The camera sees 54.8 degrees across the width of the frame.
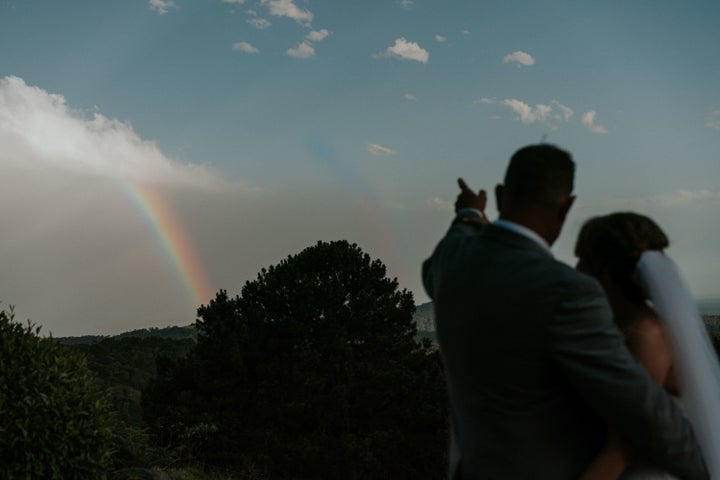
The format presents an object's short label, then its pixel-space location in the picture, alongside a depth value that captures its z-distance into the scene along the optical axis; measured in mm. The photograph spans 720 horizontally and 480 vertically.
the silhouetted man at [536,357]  2299
